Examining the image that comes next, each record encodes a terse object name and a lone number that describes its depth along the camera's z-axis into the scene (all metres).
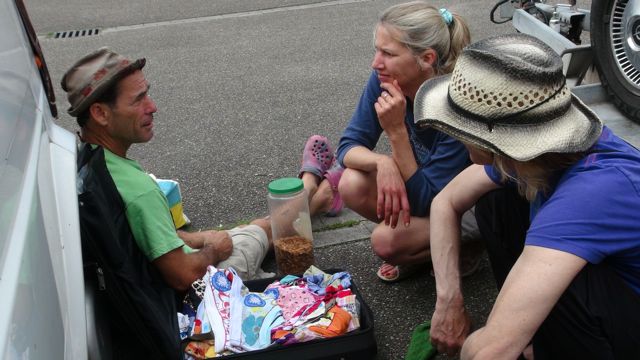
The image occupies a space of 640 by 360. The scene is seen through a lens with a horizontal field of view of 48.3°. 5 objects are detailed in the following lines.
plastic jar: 2.85
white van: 1.13
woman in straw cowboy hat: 1.58
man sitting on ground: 2.13
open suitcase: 2.17
